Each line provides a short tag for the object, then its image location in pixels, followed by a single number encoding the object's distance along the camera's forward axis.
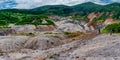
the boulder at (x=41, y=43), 27.27
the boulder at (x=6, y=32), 44.12
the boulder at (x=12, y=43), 26.53
